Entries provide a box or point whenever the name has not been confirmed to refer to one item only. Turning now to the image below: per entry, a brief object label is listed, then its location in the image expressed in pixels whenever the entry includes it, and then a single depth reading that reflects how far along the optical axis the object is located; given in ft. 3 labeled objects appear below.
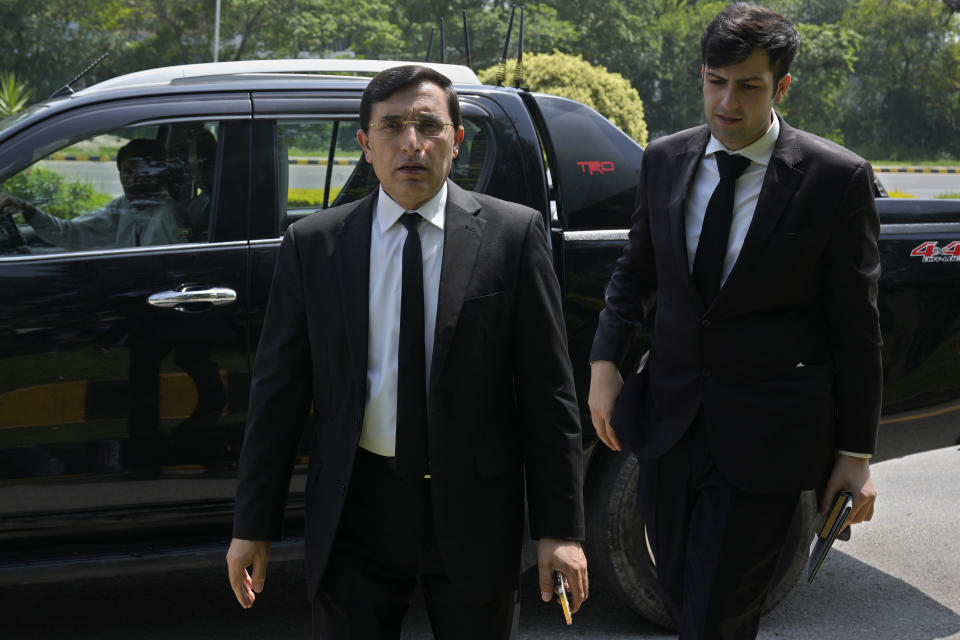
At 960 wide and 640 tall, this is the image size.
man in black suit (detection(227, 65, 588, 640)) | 6.97
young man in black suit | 7.82
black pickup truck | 10.83
